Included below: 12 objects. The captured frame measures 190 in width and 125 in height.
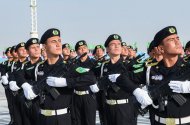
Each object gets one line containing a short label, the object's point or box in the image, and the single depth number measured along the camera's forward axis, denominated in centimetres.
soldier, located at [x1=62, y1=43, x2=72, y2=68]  1144
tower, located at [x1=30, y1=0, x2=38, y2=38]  3944
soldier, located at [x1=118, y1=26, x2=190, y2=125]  435
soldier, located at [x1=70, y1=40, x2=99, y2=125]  838
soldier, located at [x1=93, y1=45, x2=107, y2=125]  889
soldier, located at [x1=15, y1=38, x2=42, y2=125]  614
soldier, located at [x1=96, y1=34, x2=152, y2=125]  683
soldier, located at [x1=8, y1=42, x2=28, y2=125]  725
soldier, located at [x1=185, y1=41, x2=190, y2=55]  884
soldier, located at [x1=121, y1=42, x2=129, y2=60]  1086
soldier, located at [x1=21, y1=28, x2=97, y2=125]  544
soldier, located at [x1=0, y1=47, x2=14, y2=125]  1082
